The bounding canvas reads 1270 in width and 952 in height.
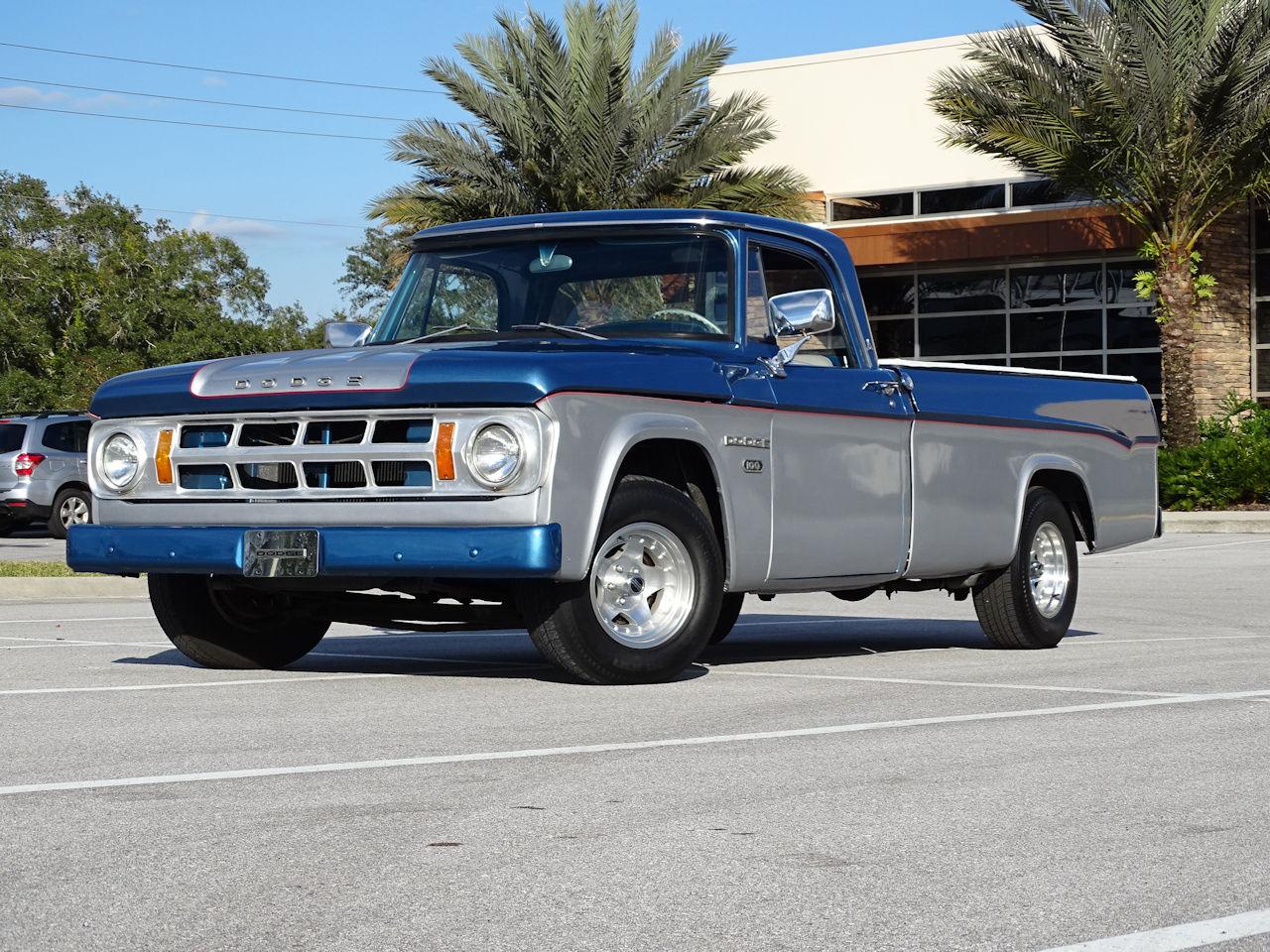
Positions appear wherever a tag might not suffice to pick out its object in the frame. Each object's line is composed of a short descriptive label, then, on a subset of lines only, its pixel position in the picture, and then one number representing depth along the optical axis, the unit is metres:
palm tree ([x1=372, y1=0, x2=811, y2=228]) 30.19
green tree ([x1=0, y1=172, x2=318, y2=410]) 52.78
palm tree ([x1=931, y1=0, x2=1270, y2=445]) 27.22
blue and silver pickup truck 7.54
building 35.28
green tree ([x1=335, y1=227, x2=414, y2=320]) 93.50
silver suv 27.44
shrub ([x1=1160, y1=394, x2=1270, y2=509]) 28.41
